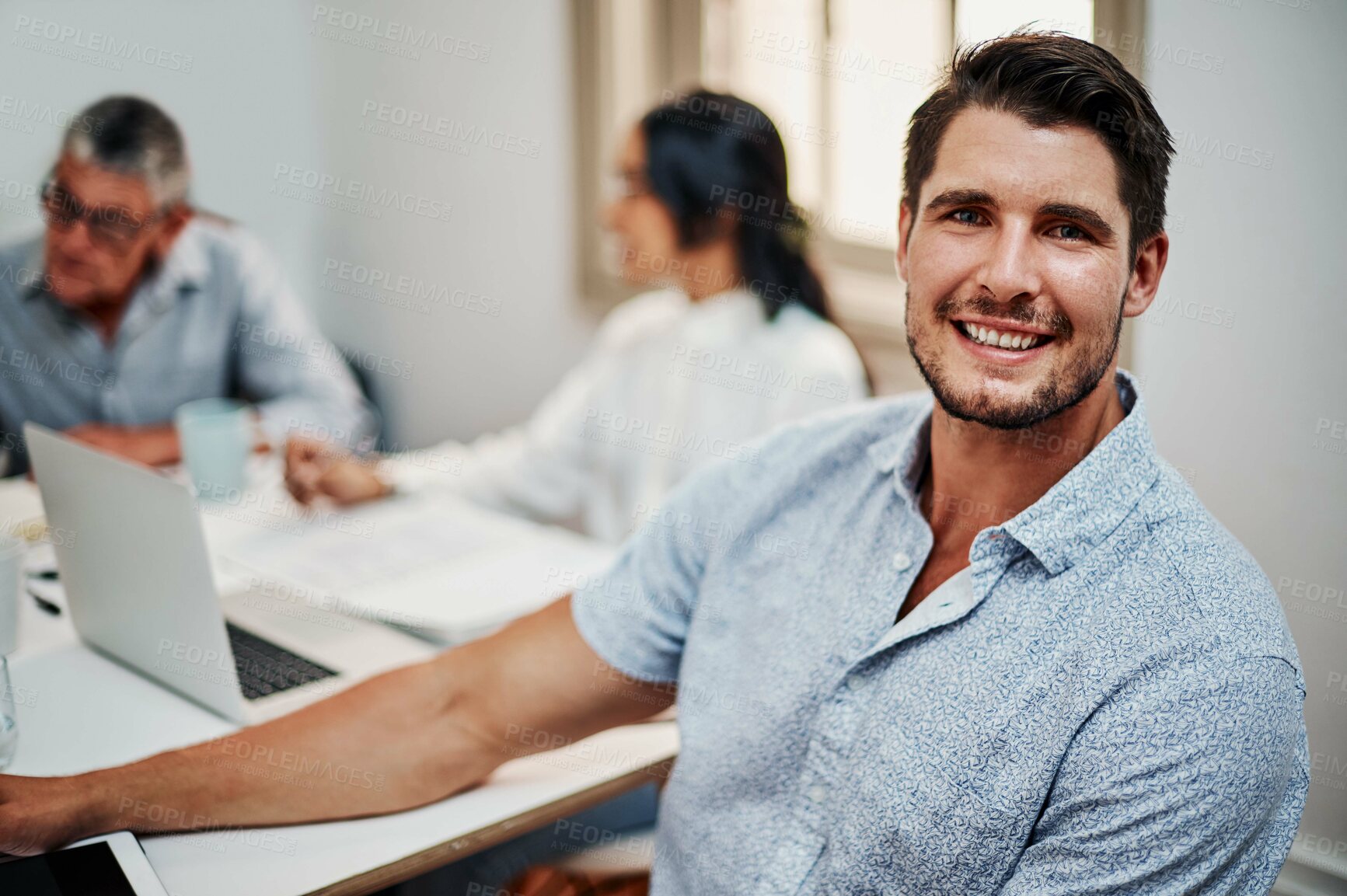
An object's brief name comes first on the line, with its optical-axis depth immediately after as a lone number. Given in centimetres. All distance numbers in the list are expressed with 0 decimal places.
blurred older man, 221
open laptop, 116
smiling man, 88
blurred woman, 202
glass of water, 110
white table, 103
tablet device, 95
